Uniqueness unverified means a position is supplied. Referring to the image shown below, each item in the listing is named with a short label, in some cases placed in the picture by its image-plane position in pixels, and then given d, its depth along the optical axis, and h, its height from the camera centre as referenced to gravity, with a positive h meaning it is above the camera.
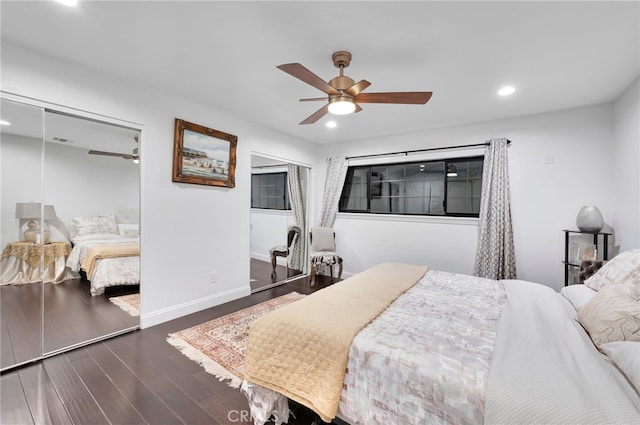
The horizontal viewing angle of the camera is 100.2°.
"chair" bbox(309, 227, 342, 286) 4.69 -0.54
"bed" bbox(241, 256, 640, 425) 1.01 -0.68
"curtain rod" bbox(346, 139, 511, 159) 3.71 +0.96
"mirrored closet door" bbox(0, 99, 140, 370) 2.12 -0.19
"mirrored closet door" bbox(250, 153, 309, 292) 5.02 -0.25
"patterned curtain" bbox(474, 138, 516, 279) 3.42 -0.09
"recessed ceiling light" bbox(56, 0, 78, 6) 1.61 +1.24
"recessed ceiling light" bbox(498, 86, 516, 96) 2.68 +1.26
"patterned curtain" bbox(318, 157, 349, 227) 4.89 +0.42
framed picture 3.02 +0.65
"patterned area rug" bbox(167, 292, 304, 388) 2.11 -1.26
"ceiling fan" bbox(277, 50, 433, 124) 2.03 +0.92
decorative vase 2.82 -0.05
